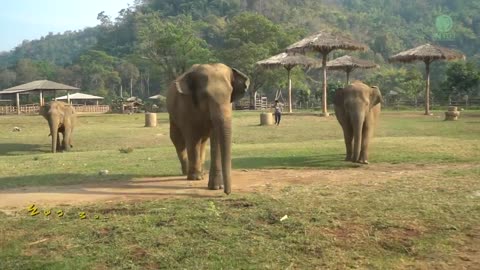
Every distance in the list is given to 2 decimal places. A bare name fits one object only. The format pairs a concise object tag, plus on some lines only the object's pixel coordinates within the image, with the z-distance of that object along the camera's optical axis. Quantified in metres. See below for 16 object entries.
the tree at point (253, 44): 56.47
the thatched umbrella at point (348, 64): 40.56
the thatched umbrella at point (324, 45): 32.72
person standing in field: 27.26
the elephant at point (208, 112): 8.30
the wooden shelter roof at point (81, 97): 69.06
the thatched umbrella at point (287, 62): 39.16
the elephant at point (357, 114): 12.27
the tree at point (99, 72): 86.31
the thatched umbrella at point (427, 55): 33.97
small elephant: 19.72
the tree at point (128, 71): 89.69
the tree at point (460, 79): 45.16
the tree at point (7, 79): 88.00
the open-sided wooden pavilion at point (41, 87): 49.58
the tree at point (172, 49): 57.69
